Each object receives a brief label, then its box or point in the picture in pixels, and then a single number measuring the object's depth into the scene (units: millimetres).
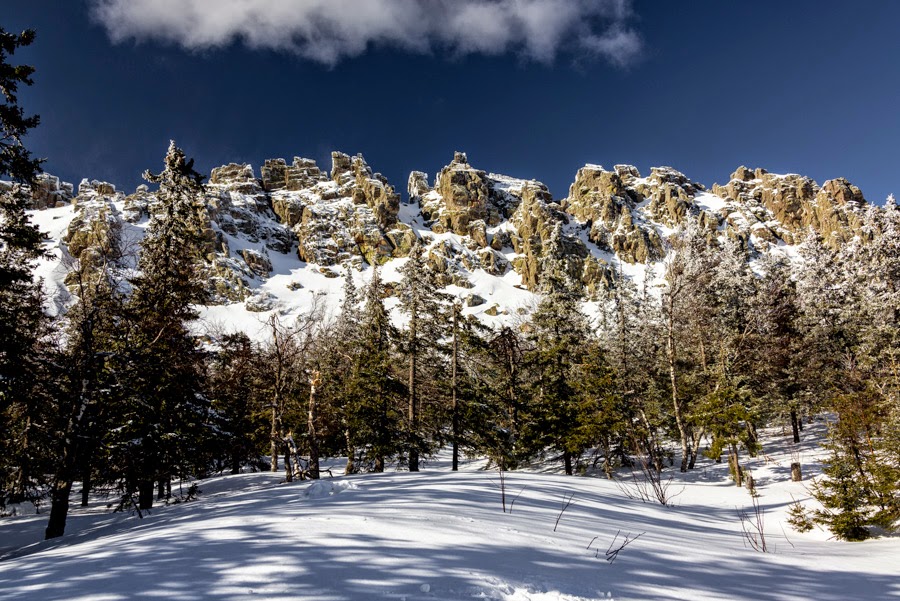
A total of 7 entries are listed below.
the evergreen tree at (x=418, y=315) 21531
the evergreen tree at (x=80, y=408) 10594
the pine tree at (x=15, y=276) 9703
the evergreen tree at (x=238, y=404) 16491
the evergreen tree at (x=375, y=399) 19719
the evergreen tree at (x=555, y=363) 21531
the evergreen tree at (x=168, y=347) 12812
